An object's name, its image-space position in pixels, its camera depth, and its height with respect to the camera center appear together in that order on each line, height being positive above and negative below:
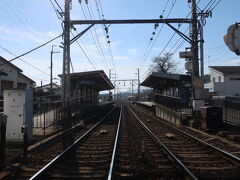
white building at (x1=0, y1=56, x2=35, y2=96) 29.97 +2.53
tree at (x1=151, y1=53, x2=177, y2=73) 86.81 +10.31
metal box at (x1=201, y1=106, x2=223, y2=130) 14.97 -1.00
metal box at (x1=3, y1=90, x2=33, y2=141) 10.53 -0.49
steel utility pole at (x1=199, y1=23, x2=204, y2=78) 18.64 +3.01
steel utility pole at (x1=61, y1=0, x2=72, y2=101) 18.45 +2.80
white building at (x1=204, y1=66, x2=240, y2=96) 51.44 +2.87
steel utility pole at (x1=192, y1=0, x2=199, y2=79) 18.52 +3.86
